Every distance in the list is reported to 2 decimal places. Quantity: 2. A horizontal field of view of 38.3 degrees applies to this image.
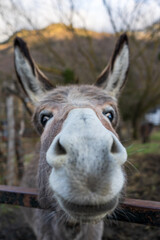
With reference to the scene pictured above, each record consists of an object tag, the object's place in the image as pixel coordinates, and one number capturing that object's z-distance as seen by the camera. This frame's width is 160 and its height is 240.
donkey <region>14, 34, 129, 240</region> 0.42
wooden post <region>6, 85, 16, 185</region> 1.58
